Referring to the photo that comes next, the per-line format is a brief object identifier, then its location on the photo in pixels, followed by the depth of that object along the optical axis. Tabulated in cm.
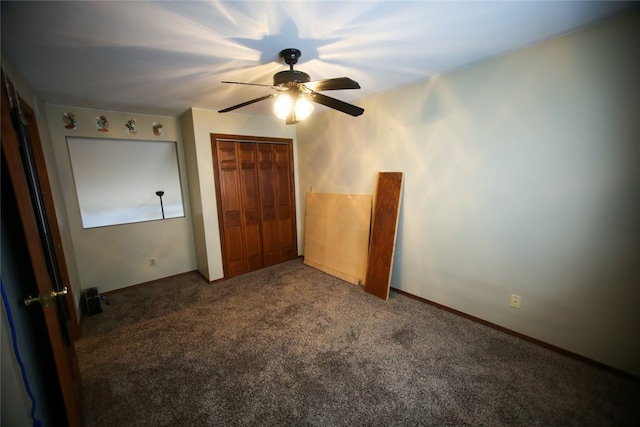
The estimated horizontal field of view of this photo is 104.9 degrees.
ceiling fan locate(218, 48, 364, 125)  162
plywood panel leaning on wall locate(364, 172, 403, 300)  284
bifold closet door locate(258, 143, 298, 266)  386
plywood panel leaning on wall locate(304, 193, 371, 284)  325
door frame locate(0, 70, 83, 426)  106
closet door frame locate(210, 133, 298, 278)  334
